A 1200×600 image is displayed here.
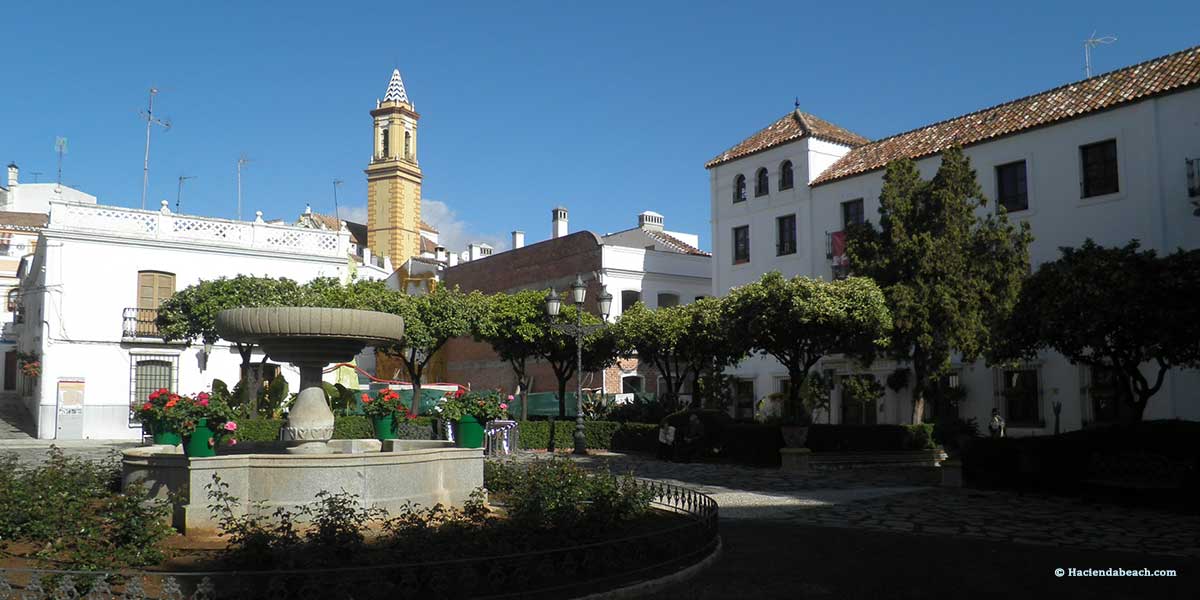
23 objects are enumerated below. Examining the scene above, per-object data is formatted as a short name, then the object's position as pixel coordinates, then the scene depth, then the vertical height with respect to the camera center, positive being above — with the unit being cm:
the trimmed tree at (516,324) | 2870 +172
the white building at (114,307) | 2998 +246
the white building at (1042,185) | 2200 +532
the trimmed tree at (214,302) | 2847 +240
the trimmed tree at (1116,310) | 1442 +107
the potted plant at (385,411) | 1320 -43
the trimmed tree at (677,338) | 2462 +116
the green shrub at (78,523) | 695 -115
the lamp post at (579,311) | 2344 +176
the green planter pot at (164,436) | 1149 -71
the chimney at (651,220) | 4735 +810
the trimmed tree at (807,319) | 2045 +134
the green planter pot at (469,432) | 1261 -70
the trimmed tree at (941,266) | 2197 +269
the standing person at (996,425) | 2248 -111
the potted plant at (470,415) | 1262 -47
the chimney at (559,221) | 4981 +838
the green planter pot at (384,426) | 1335 -65
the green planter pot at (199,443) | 1010 -66
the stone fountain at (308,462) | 917 -84
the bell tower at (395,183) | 7025 +1492
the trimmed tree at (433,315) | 2772 +195
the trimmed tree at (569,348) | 2816 +97
